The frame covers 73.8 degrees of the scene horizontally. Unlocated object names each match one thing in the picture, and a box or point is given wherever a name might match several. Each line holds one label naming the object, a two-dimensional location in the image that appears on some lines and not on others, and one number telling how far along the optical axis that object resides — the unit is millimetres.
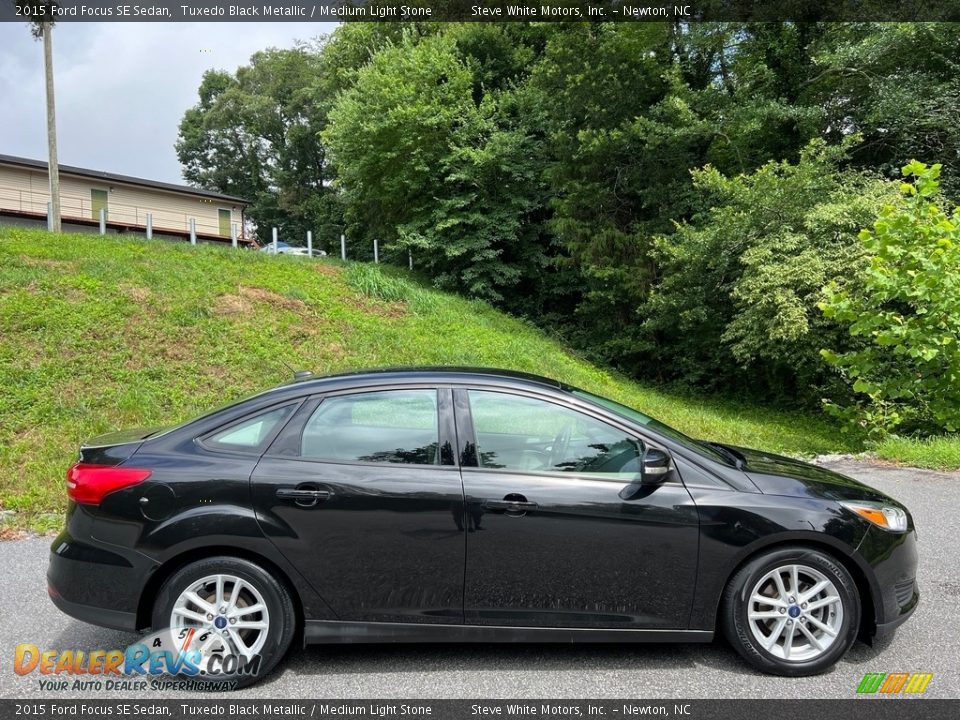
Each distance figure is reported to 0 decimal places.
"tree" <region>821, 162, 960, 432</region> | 7652
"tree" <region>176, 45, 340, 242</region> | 46094
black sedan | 3068
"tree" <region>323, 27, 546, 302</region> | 19344
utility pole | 17984
